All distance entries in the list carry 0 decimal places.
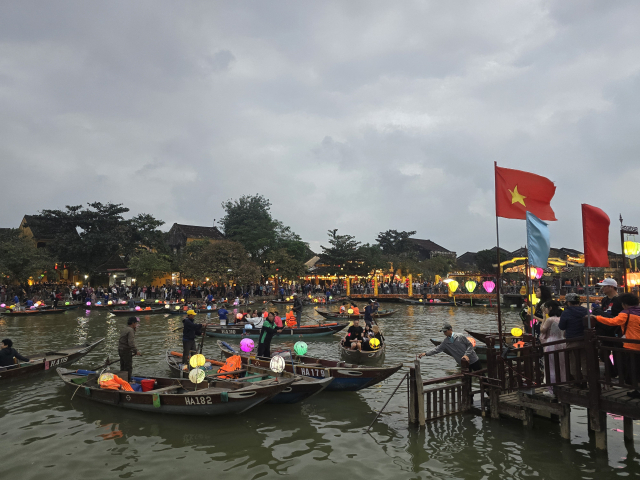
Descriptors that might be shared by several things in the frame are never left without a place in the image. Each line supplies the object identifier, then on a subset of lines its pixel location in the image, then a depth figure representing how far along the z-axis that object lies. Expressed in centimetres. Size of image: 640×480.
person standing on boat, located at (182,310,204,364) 1261
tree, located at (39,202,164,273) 5034
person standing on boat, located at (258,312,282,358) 1180
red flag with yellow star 960
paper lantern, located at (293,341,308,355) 1081
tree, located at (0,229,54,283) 3980
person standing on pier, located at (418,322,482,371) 916
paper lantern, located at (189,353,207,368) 959
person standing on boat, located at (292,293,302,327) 2306
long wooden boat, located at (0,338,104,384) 1168
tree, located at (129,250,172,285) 4338
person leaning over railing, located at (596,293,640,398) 631
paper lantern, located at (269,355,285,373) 896
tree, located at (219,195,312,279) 4966
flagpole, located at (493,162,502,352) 898
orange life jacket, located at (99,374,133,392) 962
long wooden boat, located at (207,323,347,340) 2073
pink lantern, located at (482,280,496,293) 2687
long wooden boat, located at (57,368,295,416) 852
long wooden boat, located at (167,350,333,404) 914
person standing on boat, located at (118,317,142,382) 1062
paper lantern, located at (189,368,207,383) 909
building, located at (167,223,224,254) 6222
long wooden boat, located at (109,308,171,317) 3083
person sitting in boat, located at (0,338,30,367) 1159
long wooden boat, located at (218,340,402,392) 993
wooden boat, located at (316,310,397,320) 2792
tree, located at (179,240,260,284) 4247
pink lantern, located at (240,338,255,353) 1179
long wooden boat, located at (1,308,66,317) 3017
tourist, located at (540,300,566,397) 760
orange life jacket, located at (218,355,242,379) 1083
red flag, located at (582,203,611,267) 787
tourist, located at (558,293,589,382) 685
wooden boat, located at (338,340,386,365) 1325
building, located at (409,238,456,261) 7228
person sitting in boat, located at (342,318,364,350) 1348
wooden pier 635
